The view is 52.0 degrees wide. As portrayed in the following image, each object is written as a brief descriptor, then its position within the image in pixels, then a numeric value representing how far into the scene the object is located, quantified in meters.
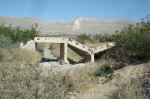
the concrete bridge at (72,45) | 13.98
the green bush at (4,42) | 13.43
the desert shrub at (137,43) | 8.95
